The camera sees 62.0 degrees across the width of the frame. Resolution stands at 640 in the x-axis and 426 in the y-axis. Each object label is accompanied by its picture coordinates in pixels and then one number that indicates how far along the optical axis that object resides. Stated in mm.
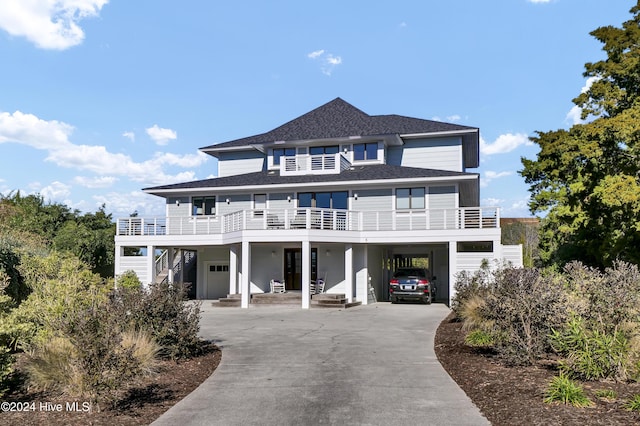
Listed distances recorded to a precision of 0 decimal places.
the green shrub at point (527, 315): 9297
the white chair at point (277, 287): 25766
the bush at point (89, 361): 6953
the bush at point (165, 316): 10039
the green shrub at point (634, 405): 6379
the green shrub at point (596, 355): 7871
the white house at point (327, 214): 24484
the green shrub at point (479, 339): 11555
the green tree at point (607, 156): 17188
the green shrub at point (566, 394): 6727
